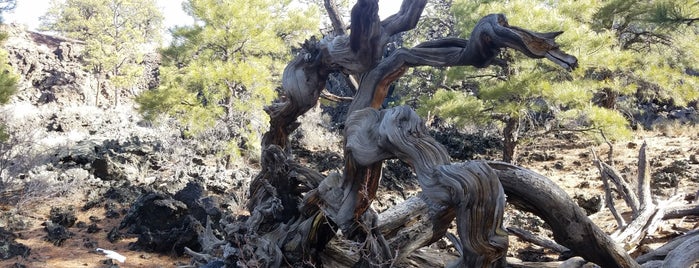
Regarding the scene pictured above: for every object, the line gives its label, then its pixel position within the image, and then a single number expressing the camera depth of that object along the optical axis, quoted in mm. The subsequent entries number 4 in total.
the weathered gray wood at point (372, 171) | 2186
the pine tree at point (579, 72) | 7949
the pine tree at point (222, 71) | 9867
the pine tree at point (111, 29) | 22891
